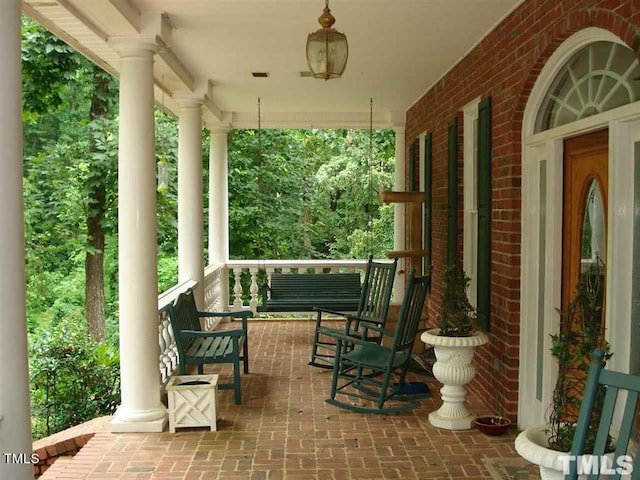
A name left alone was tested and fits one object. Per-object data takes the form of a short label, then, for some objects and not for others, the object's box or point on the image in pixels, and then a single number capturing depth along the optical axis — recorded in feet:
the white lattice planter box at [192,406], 16.44
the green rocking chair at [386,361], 17.67
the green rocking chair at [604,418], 7.82
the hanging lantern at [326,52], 12.35
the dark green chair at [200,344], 18.43
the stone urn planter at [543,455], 9.29
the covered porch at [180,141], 8.73
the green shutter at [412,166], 31.65
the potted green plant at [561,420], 9.39
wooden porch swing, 24.00
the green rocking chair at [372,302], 22.40
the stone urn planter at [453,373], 16.51
